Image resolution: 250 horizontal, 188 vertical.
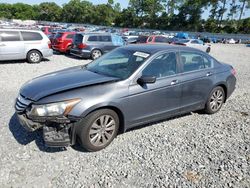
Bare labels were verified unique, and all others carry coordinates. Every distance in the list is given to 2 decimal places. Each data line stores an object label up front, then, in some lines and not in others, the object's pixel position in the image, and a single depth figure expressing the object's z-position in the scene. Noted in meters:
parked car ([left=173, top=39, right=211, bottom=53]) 16.54
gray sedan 2.69
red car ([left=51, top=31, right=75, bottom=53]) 11.49
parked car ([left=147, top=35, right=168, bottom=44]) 13.26
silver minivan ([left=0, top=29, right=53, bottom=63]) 8.23
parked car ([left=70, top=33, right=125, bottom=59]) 10.20
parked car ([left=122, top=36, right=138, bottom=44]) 14.99
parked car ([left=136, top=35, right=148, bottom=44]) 13.63
